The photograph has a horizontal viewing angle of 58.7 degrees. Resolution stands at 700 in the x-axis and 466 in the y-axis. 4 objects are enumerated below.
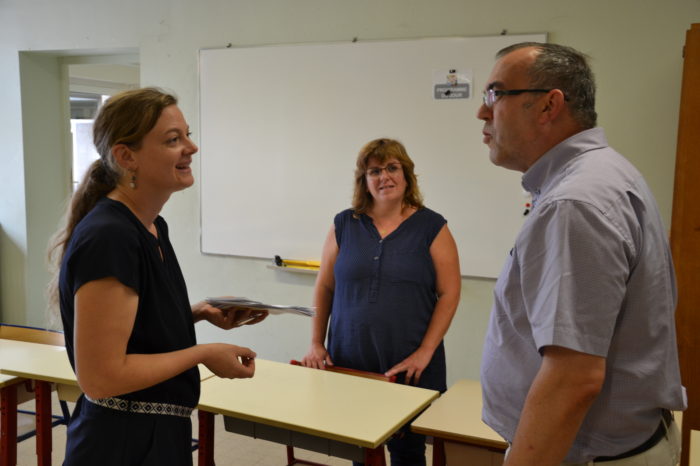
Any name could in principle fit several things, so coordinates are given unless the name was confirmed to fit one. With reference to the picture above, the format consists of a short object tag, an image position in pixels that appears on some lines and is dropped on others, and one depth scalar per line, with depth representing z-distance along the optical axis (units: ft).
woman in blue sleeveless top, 8.23
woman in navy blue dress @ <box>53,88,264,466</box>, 4.25
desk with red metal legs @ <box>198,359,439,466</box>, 6.46
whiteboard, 11.46
